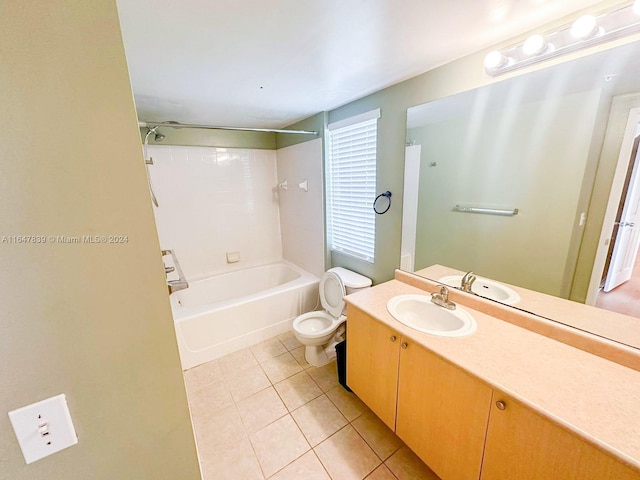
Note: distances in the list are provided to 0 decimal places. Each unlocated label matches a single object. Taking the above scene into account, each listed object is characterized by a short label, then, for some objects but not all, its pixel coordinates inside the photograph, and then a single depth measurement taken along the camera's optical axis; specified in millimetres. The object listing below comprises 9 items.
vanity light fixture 974
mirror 1084
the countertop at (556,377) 762
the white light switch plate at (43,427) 468
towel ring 2002
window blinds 2141
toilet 2112
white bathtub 2215
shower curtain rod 1886
